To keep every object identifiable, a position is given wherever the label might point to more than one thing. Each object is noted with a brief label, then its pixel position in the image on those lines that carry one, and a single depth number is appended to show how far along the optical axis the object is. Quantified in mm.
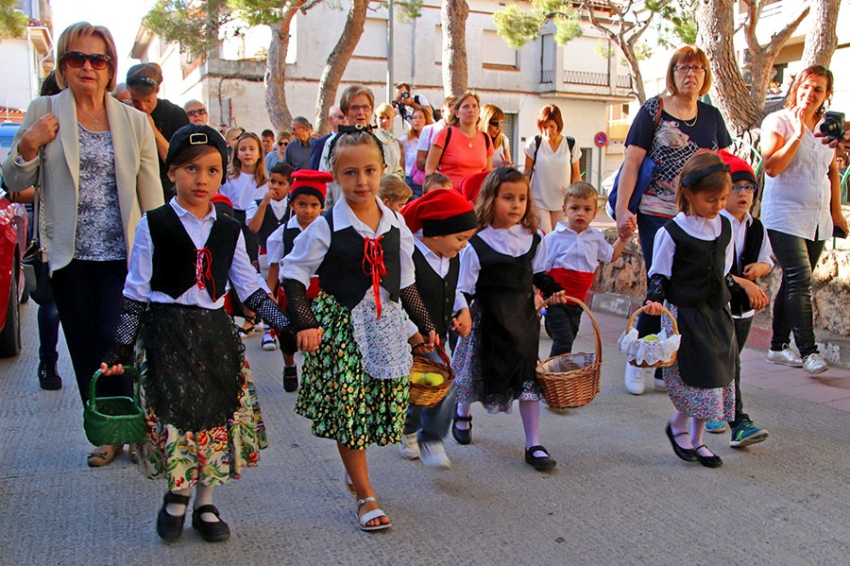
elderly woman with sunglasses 3588
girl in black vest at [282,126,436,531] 3258
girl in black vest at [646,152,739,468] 3984
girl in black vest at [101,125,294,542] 3066
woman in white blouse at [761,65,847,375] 5434
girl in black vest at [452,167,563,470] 4070
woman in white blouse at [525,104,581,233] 7844
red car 5566
